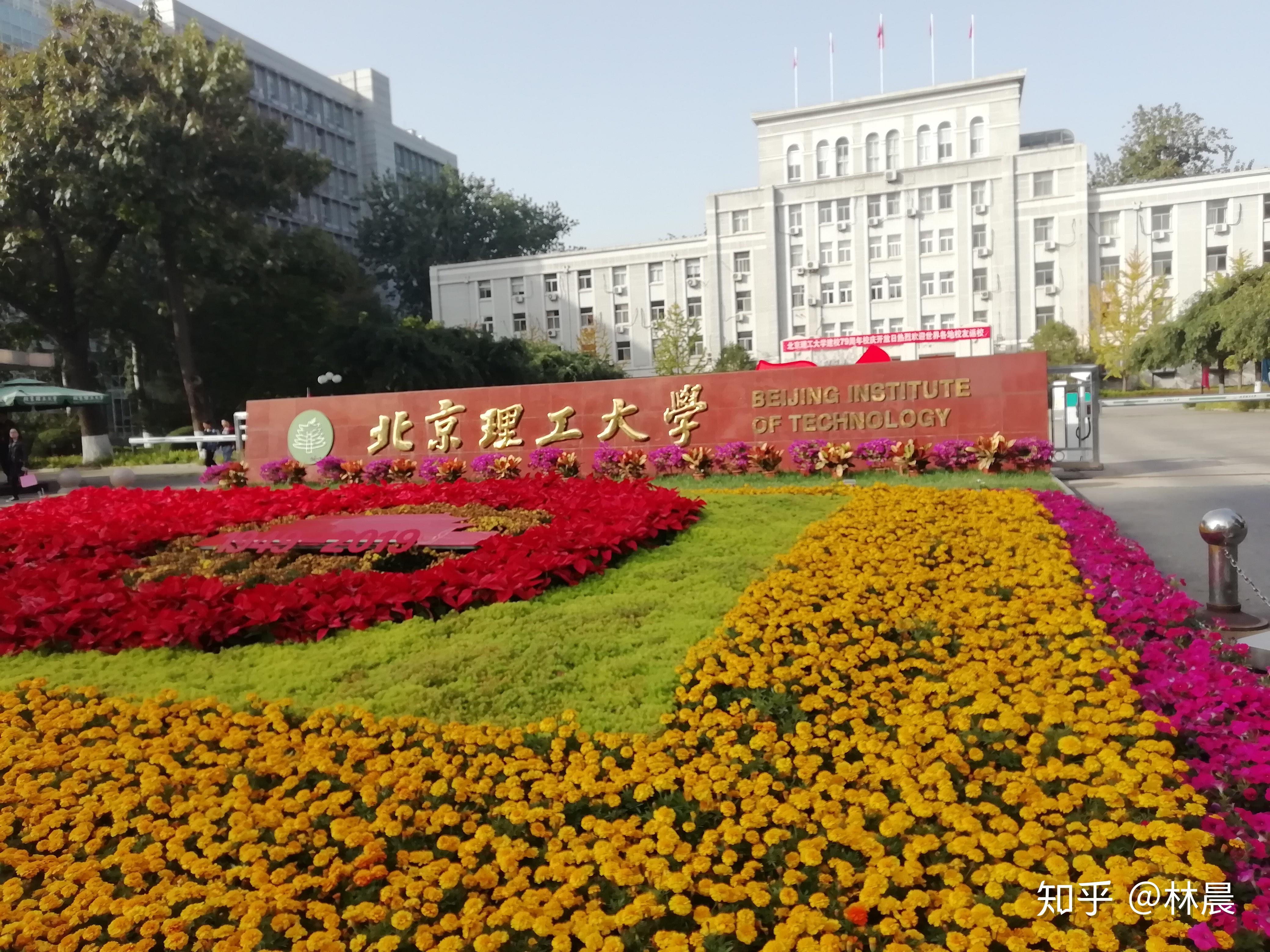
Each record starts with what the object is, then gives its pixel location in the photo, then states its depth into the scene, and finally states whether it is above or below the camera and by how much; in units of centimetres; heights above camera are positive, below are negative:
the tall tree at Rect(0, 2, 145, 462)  1673 +498
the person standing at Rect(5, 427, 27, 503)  1305 -44
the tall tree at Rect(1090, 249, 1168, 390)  3494 +269
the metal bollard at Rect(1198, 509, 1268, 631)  414 -85
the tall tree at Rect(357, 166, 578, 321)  4472 +885
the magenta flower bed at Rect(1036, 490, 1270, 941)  209 -93
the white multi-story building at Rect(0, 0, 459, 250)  4147 +1437
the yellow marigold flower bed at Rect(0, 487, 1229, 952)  194 -99
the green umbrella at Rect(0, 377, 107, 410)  1445 +53
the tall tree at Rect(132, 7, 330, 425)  1747 +512
